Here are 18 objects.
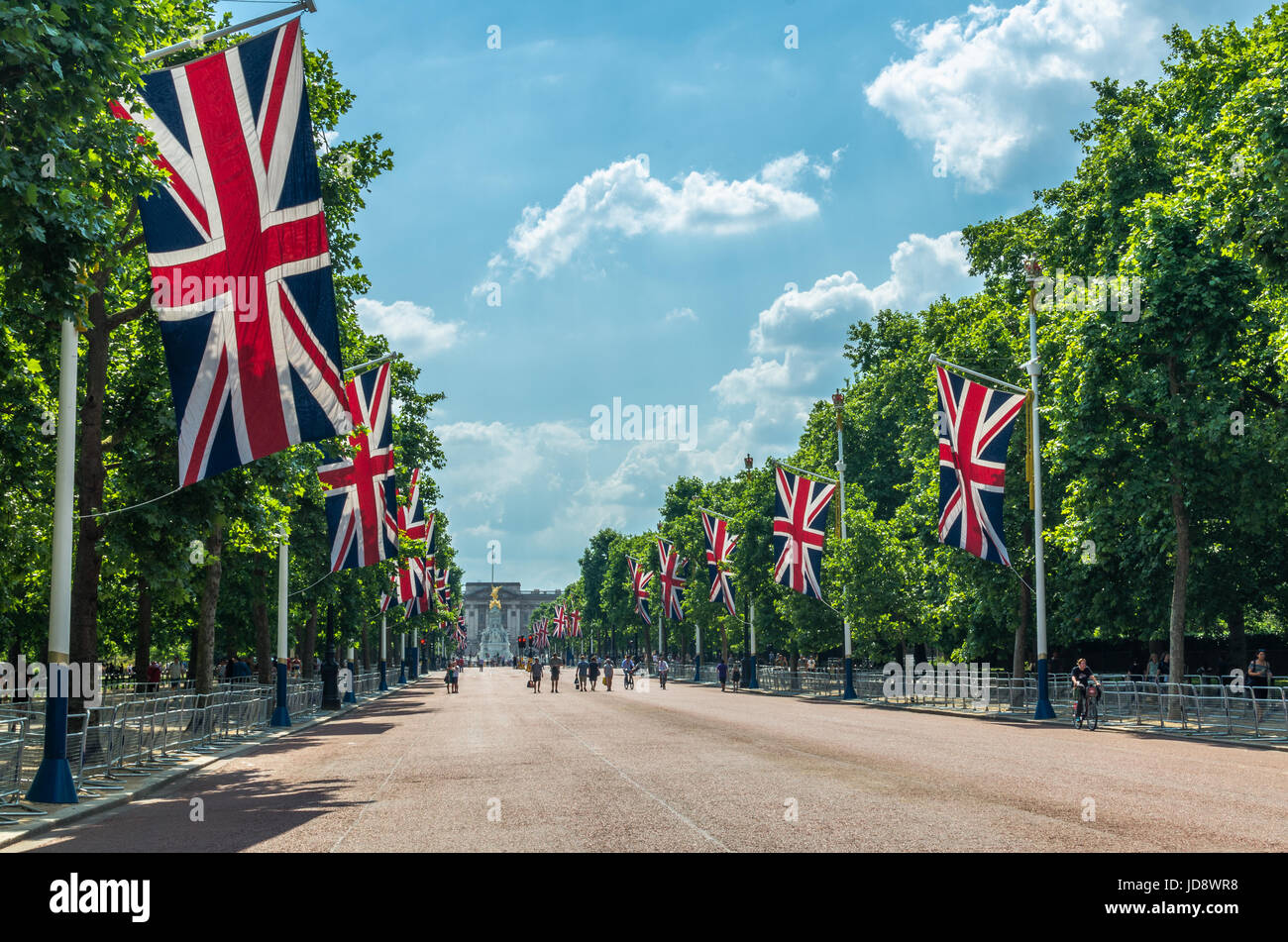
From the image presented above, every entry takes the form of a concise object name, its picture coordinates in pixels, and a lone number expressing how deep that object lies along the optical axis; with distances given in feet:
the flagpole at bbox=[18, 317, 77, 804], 50.47
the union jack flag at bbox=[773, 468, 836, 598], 154.10
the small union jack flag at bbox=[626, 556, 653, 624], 274.36
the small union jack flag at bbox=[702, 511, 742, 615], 202.08
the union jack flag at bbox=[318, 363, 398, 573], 98.12
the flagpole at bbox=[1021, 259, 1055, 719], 117.19
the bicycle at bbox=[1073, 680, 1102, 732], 104.78
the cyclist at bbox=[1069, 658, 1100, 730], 106.22
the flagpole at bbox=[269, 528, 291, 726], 109.09
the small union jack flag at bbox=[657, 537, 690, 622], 242.37
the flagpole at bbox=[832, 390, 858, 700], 173.17
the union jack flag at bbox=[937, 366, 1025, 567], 108.06
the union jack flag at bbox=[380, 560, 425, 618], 167.94
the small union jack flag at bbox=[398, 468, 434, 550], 157.38
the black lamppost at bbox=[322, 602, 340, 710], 141.49
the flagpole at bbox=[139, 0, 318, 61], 52.47
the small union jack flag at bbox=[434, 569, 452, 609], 295.75
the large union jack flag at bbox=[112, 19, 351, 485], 51.16
